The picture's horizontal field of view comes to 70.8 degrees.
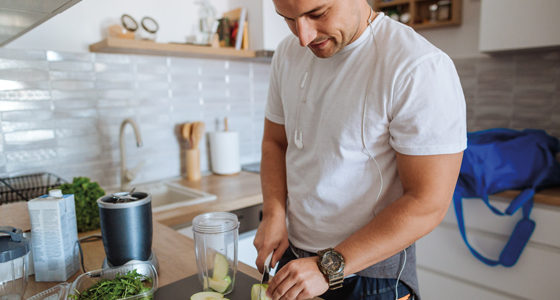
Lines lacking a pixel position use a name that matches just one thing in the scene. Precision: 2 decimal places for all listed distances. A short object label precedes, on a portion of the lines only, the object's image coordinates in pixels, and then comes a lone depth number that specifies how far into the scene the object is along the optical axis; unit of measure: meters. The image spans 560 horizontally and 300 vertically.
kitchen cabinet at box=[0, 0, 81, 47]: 0.75
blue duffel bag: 1.79
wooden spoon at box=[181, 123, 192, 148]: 2.16
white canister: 2.24
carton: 0.88
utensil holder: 2.16
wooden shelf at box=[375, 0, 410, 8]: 2.57
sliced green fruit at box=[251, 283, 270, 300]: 0.75
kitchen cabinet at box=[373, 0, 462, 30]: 2.39
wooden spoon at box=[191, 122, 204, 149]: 2.16
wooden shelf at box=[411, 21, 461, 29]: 2.39
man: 0.78
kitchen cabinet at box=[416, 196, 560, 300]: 1.73
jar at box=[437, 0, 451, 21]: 2.40
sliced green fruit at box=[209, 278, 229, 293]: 0.81
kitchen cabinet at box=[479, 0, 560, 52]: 1.86
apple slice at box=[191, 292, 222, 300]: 0.76
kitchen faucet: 1.94
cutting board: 0.80
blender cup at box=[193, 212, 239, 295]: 0.84
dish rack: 1.62
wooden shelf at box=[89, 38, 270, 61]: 1.72
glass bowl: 0.74
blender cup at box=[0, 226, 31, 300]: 0.74
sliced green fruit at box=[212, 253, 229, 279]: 0.82
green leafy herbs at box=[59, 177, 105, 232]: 1.19
